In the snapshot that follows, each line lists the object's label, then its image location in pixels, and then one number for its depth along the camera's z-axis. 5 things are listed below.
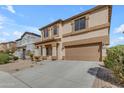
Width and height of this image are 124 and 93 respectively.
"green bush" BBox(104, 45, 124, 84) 3.59
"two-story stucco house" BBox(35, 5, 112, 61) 9.21
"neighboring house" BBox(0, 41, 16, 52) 22.06
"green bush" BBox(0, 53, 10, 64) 12.51
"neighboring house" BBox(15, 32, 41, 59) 18.28
